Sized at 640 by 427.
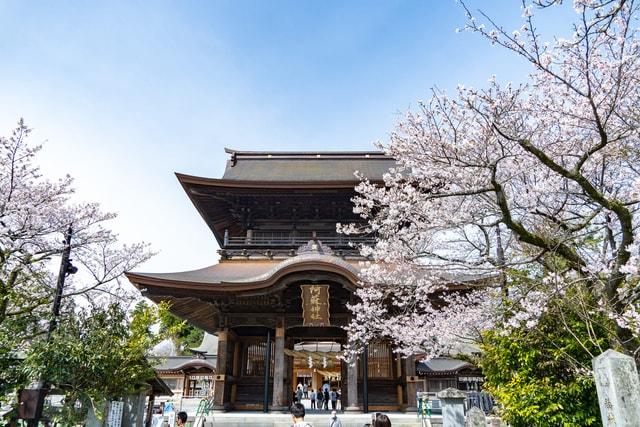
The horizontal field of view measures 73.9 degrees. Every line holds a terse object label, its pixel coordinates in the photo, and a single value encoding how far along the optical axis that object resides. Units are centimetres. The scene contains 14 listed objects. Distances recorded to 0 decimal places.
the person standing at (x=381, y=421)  488
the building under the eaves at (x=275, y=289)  1220
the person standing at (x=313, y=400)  2016
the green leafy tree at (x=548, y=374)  644
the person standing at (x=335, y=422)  770
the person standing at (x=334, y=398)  1817
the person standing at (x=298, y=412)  494
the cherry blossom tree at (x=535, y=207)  572
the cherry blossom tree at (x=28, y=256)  782
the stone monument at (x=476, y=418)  741
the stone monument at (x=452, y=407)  825
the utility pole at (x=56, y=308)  665
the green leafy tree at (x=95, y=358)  684
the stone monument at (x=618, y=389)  434
